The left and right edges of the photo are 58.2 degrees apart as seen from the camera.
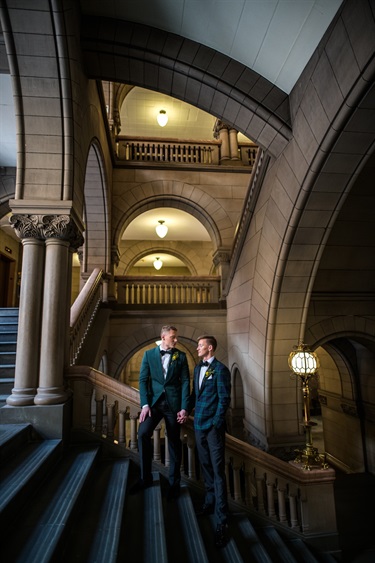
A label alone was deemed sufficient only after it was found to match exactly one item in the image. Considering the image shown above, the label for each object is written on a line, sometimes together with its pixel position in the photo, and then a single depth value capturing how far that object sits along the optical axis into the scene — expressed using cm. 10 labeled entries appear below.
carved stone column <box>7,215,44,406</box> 338
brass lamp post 373
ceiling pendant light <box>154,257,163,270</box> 1278
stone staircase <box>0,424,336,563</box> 207
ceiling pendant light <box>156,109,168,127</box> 1060
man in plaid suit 272
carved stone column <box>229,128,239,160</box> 932
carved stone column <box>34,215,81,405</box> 341
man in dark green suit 298
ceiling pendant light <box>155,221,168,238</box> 1008
